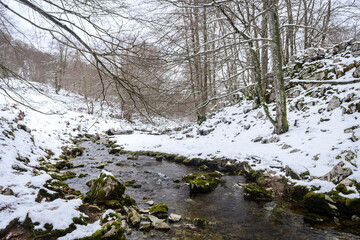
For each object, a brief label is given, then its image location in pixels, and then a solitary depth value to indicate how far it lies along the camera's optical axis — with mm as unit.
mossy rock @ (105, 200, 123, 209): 4016
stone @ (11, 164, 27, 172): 4703
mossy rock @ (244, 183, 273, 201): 4582
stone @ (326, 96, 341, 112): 6196
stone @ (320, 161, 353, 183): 3963
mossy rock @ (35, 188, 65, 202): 3592
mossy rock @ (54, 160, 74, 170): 7161
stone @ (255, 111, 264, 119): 9008
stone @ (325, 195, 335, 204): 3640
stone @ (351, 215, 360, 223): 3342
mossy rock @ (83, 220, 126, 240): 2755
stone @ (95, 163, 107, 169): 7758
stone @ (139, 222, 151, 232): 3443
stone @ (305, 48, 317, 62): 8835
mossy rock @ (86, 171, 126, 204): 4250
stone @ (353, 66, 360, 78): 6152
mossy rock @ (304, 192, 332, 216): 3670
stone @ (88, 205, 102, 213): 3640
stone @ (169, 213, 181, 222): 3803
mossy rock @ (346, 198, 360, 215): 3440
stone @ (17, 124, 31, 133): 7835
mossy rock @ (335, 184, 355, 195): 3607
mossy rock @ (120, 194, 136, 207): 4301
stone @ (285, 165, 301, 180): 4730
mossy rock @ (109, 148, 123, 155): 10492
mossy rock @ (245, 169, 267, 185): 5345
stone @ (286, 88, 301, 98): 8508
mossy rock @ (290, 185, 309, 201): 4261
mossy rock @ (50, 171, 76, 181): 5602
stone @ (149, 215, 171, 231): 3489
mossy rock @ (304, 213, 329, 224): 3512
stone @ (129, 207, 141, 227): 3569
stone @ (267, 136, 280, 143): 6745
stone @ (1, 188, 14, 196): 3449
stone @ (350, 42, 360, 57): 7231
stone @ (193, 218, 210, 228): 3633
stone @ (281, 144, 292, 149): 6030
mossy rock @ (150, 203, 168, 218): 3994
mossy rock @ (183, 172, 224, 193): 5293
